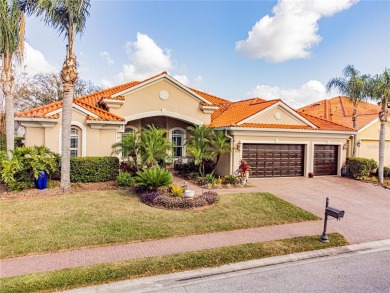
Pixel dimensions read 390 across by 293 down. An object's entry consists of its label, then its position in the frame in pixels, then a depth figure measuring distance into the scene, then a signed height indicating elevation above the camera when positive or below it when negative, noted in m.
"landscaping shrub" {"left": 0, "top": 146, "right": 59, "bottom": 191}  12.21 -1.32
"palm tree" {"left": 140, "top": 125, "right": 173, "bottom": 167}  14.40 -0.41
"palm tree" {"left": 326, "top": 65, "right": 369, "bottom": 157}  19.31 +4.23
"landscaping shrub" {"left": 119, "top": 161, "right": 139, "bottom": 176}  15.88 -1.71
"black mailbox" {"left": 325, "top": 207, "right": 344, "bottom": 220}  8.00 -2.12
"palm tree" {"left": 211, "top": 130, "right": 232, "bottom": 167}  16.36 -0.21
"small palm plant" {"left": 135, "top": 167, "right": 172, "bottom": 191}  12.48 -1.82
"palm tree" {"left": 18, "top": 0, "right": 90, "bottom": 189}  12.93 +4.39
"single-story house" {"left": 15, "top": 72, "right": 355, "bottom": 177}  16.26 +0.92
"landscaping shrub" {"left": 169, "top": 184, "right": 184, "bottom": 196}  12.02 -2.30
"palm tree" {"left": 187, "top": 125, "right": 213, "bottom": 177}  16.16 -0.21
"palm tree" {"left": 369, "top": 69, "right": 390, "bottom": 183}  17.44 +3.16
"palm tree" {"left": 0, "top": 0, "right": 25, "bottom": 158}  13.58 +4.72
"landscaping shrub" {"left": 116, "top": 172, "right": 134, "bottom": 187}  14.25 -2.18
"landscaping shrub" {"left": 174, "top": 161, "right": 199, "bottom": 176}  19.15 -2.04
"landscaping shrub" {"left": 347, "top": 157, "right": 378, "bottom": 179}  18.73 -1.69
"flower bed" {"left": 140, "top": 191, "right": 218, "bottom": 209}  11.14 -2.58
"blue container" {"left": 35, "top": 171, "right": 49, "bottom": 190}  12.92 -2.07
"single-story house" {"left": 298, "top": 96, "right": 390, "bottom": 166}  21.89 +1.74
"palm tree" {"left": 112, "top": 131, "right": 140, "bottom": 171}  15.07 -0.39
